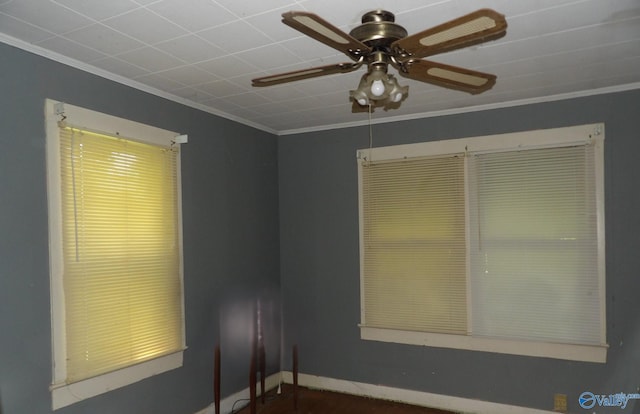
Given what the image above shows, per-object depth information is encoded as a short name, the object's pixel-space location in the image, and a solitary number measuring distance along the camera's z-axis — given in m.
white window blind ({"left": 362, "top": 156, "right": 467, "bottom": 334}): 3.59
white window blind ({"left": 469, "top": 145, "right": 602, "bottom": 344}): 3.20
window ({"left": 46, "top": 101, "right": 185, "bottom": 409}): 2.40
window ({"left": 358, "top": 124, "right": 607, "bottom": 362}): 3.21
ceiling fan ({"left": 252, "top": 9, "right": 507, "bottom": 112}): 1.32
